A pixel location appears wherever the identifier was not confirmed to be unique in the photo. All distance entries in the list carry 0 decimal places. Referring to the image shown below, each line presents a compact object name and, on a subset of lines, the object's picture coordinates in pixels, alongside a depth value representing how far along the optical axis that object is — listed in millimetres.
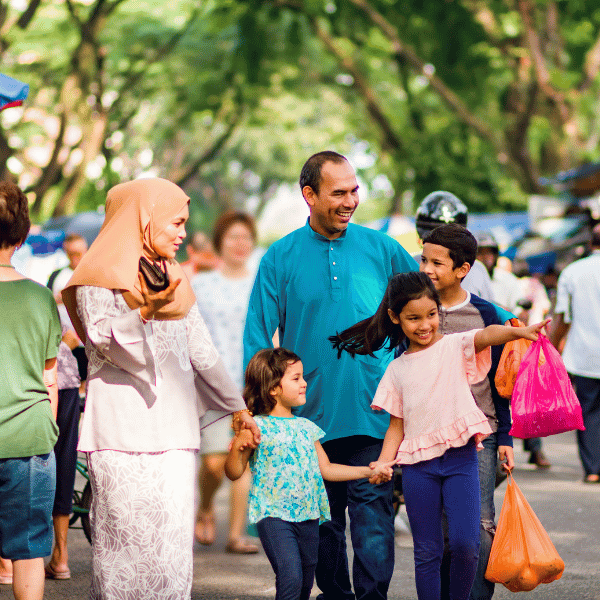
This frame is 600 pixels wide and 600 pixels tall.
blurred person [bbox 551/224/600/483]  18812
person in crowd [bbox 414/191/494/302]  11539
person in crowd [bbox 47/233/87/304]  14437
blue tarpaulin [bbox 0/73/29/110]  12672
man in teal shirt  9234
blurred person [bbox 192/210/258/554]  14203
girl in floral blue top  8586
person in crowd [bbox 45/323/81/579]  12078
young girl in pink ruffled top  8539
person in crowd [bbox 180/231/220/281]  18406
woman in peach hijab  7555
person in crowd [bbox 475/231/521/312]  19625
